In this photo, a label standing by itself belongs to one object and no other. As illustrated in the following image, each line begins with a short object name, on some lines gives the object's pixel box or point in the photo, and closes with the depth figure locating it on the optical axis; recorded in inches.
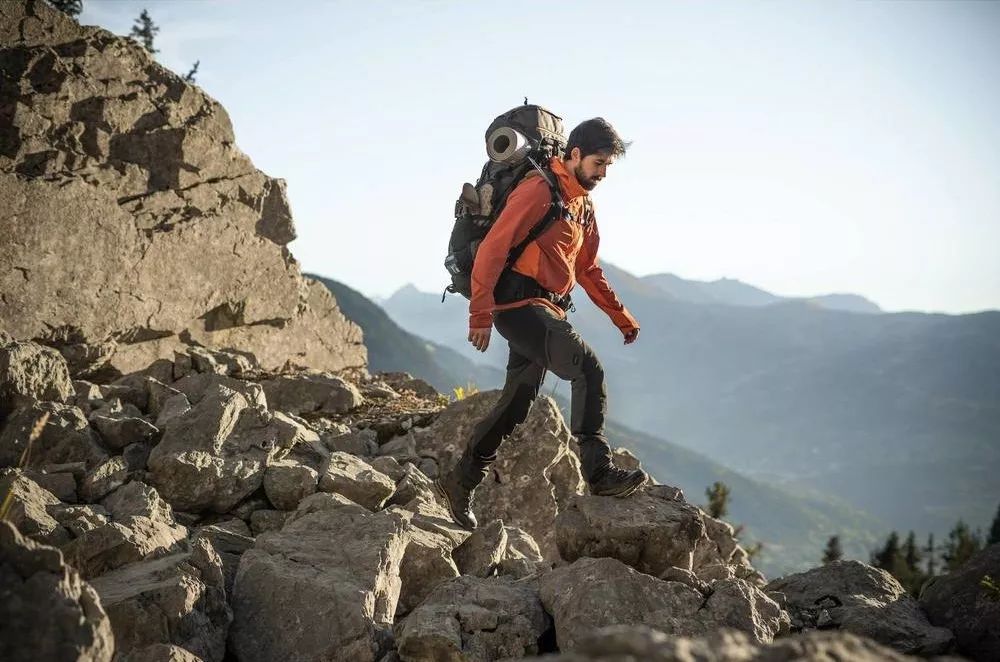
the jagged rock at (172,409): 300.0
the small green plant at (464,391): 433.4
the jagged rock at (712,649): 91.4
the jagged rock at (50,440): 255.0
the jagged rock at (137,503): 233.0
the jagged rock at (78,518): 208.4
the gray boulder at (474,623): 190.9
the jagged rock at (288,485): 274.4
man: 240.2
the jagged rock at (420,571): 241.9
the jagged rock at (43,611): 124.1
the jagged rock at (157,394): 325.4
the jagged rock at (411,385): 510.6
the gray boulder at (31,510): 198.8
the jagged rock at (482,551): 252.1
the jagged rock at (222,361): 401.4
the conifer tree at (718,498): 1518.5
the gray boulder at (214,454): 260.7
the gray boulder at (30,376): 273.1
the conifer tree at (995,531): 3547.7
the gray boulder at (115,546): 197.5
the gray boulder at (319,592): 193.6
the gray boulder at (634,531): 235.6
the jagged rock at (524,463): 342.0
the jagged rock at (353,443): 340.8
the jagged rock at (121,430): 278.2
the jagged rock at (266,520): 264.8
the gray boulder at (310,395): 401.7
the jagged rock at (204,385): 321.4
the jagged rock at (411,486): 293.3
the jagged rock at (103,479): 245.8
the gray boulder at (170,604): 174.4
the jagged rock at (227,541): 230.2
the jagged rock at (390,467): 308.3
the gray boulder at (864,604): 232.2
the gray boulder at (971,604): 237.3
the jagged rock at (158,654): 163.3
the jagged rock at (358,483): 275.7
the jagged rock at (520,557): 261.1
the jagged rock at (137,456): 271.2
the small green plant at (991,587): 242.4
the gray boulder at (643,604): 204.1
